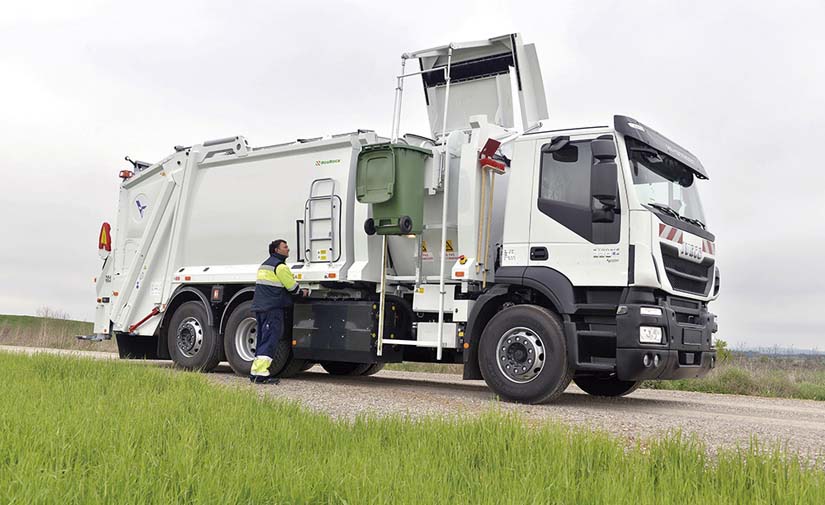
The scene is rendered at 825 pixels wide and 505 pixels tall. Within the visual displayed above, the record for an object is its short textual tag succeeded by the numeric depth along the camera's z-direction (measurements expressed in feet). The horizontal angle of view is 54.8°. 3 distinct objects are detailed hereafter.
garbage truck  26.03
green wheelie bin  29.45
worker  32.09
